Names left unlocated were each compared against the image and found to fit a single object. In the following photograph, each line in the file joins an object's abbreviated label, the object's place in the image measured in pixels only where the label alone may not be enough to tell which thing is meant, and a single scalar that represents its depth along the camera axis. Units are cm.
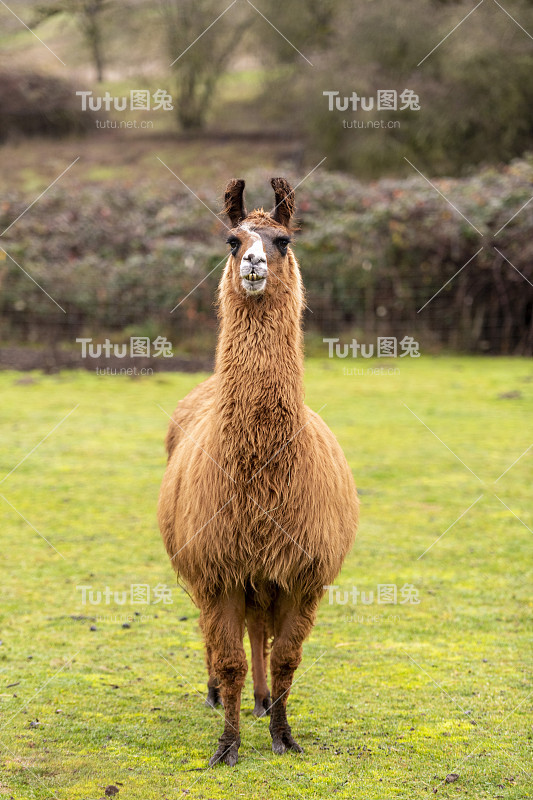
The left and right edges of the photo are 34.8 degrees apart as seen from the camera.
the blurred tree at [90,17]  3312
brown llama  421
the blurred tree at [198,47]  3450
